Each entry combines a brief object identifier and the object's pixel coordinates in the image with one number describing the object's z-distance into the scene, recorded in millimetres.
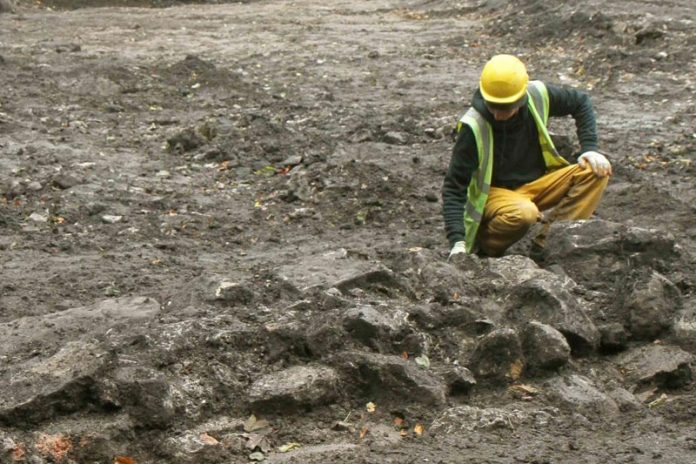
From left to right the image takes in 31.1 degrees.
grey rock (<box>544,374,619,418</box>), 4953
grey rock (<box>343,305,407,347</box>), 5172
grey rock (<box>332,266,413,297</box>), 5746
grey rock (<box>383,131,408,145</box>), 9094
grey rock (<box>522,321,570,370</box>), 5168
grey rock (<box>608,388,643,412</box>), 5008
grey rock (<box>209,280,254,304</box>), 5586
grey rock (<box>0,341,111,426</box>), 4535
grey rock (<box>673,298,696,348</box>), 5473
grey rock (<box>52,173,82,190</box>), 8141
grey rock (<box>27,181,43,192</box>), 8078
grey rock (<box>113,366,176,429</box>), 4586
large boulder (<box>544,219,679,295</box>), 6180
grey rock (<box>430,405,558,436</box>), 4742
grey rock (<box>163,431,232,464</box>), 4430
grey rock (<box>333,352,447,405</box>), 4906
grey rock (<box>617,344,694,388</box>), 5202
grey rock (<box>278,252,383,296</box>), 5781
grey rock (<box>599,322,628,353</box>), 5500
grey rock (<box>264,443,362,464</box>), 4402
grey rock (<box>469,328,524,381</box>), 5133
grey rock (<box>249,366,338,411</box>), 4789
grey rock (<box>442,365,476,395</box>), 5016
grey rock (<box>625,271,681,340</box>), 5551
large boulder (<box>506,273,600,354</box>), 5434
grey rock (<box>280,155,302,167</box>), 8797
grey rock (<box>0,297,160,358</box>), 5246
